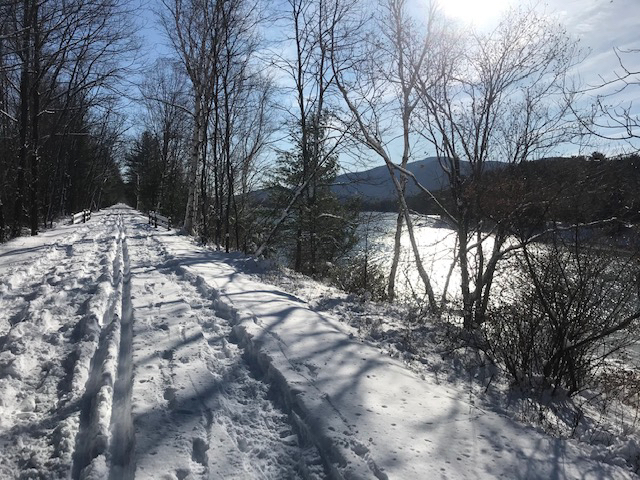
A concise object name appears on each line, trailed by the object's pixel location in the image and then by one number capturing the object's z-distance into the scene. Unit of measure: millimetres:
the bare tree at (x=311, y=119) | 13648
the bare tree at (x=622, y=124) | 4656
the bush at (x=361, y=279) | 10556
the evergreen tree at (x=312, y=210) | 14922
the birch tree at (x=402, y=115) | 10688
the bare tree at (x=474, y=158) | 9211
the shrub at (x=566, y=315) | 4707
